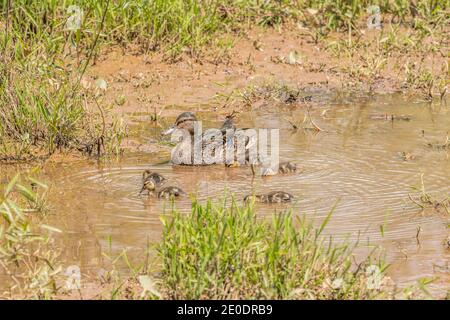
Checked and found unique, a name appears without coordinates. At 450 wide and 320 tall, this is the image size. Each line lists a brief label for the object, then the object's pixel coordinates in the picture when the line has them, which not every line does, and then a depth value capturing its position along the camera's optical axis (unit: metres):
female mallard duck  17.56
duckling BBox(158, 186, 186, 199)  15.29
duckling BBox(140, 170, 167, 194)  15.45
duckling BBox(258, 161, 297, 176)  16.72
